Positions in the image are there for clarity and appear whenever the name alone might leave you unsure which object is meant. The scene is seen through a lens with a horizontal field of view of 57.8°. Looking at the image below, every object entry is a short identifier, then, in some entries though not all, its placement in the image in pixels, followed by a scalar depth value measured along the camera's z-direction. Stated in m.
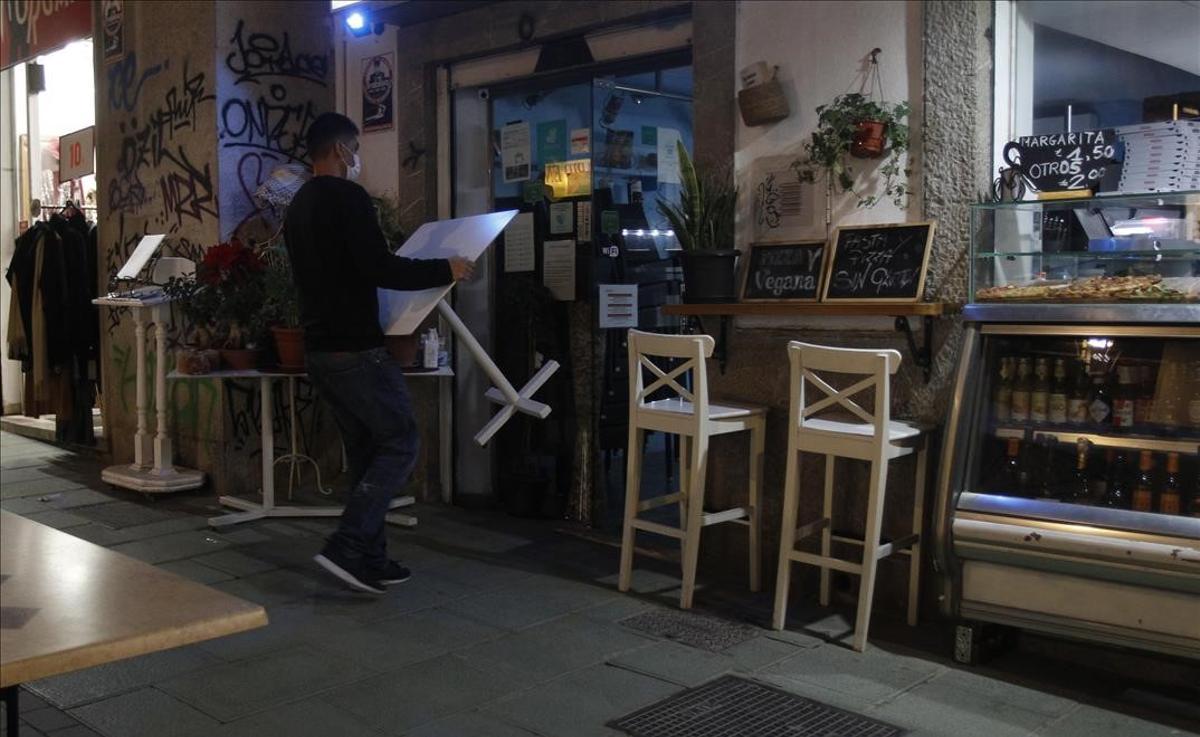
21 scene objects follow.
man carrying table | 4.23
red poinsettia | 5.54
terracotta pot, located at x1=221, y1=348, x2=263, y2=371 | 5.47
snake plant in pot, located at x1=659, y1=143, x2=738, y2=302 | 4.57
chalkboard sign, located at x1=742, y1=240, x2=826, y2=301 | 4.43
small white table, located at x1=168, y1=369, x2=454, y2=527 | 5.42
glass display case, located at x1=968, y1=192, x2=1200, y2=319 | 3.34
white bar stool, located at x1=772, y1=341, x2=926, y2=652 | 3.70
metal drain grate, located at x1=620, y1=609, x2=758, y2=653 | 3.87
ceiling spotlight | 6.07
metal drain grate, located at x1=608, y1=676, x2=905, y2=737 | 3.09
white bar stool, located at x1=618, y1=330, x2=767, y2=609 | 4.12
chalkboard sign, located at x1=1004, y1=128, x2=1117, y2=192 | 3.54
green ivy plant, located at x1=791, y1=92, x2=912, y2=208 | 4.18
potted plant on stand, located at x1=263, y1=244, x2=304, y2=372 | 5.37
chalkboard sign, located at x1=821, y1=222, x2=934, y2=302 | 4.11
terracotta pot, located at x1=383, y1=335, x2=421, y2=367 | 4.53
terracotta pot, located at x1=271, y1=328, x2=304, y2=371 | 5.35
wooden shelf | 3.98
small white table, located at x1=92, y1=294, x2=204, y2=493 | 6.16
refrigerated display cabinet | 3.23
